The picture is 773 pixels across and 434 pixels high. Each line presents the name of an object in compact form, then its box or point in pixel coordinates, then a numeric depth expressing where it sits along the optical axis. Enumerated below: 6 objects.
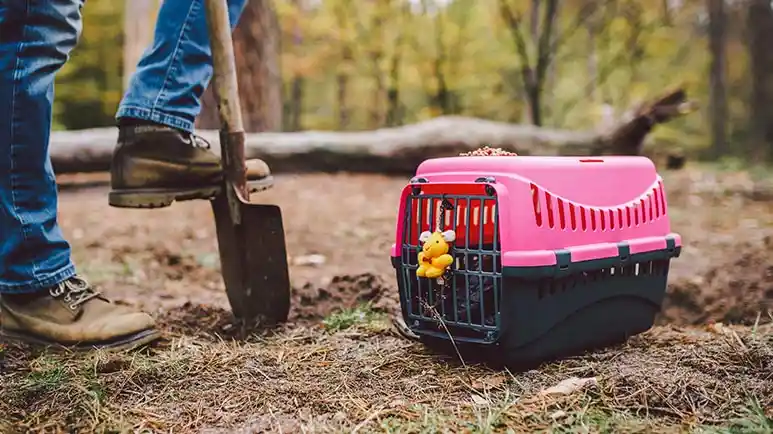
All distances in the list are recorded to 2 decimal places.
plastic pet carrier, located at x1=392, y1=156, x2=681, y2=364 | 1.35
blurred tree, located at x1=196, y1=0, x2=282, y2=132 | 5.74
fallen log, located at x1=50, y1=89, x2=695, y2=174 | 5.45
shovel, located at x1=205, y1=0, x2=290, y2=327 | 1.81
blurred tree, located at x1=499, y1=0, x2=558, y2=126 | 8.09
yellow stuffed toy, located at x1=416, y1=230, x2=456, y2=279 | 1.39
